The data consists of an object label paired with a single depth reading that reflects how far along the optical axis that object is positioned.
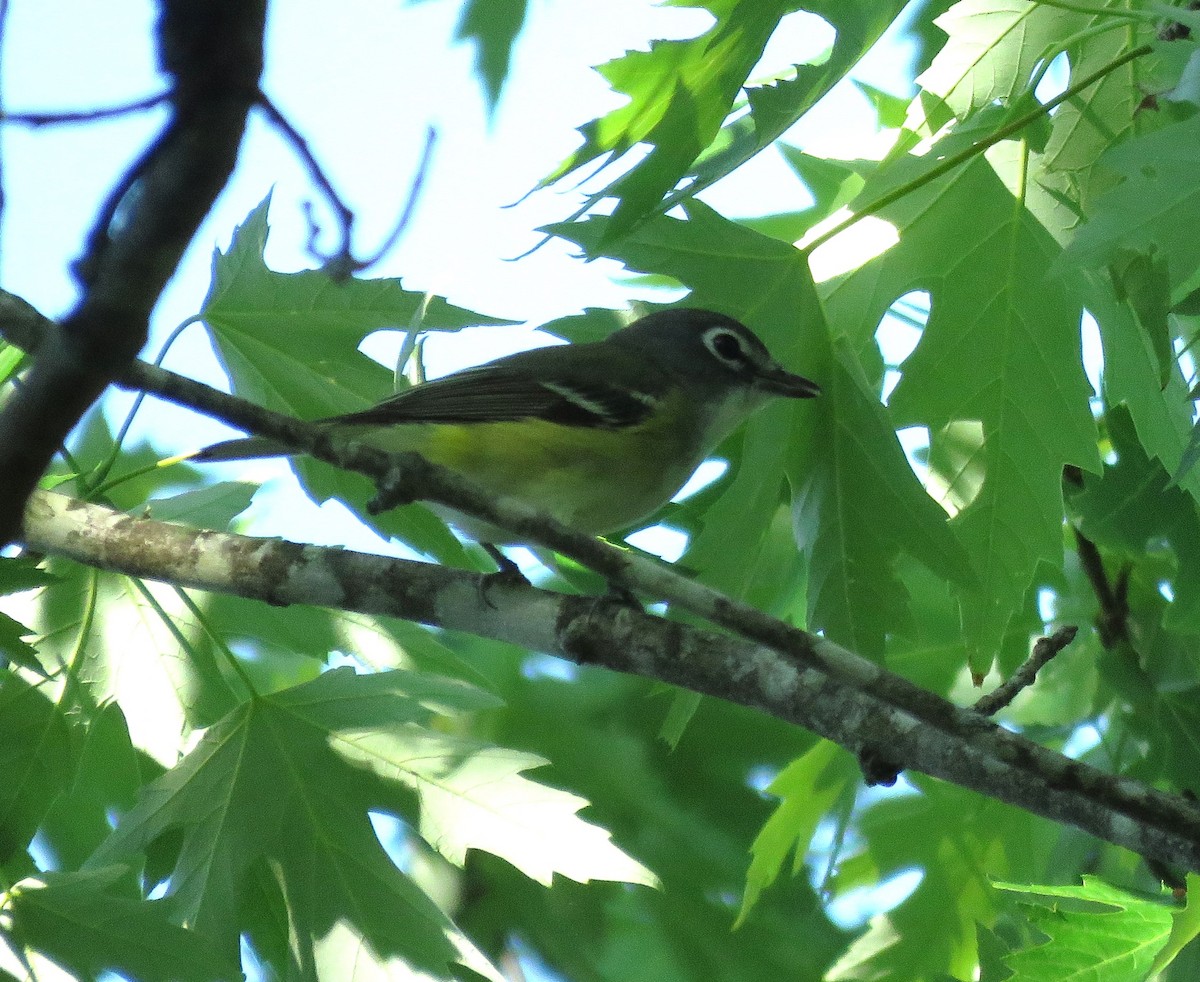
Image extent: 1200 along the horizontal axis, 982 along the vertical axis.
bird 6.49
